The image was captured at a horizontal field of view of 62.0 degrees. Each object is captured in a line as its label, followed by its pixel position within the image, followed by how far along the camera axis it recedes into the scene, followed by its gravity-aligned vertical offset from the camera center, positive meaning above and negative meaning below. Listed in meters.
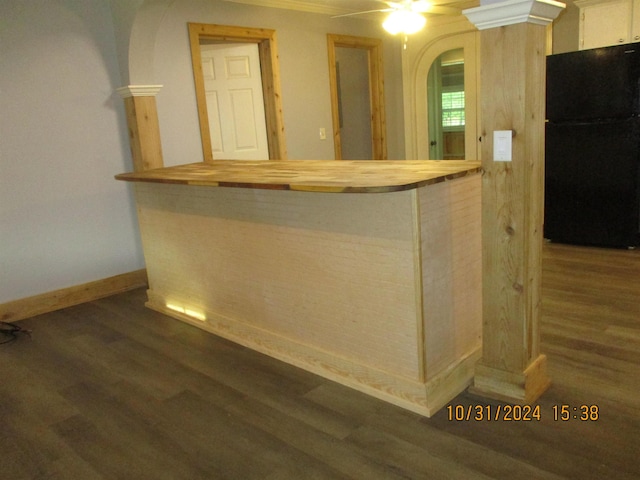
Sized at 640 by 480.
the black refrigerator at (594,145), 4.19 -0.24
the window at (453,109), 6.36 +0.20
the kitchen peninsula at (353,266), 2.21 -0.62
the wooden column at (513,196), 1.99 -0.29
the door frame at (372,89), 5.61 +0.48
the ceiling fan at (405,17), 3.78 +0.80
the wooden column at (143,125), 4.04 +0.18
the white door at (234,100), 4.83 +0.37
